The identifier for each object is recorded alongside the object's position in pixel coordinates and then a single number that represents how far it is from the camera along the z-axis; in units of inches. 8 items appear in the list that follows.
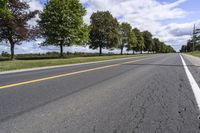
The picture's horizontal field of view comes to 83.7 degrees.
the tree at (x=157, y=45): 2540.6
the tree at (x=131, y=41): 1249.9
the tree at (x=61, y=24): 629.4
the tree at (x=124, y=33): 1191.1
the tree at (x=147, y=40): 1896.7
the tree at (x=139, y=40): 1547.9
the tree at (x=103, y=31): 948.4
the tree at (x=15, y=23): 463.6
